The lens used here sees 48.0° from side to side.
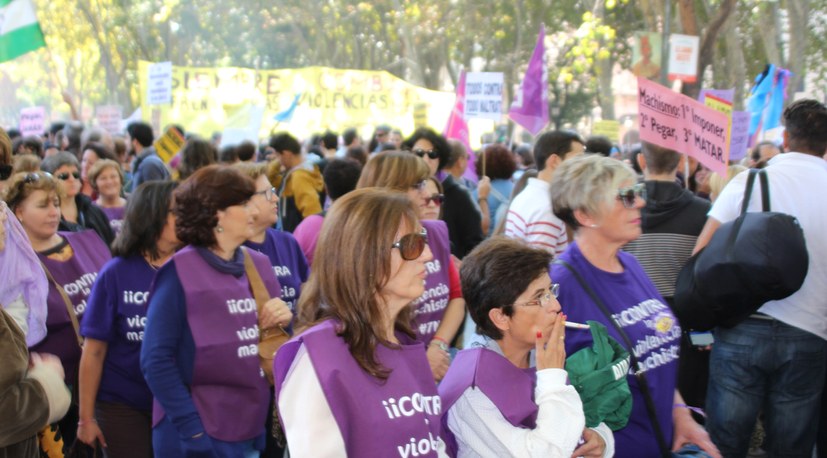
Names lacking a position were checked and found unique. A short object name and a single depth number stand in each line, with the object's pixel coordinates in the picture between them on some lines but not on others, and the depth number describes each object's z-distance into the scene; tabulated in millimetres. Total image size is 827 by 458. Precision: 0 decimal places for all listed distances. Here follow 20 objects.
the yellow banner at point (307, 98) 20016
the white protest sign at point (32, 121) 14812
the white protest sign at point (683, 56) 13469
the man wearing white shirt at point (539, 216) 5410
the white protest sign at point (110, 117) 17125
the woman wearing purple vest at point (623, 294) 3434
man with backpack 4484
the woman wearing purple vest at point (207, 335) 3629
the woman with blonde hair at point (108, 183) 7078
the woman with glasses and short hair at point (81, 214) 6062
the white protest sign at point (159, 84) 15945
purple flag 10336
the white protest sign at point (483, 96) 11766
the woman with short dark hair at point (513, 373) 2797
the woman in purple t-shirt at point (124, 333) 4207
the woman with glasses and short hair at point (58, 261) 4590
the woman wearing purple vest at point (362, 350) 2396
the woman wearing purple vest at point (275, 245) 4664
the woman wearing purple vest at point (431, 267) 4527
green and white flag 7588
